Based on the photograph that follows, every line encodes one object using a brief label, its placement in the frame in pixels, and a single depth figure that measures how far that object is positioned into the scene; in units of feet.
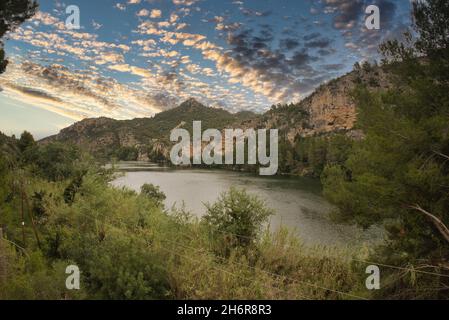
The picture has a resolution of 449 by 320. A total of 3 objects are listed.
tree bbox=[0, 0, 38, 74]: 41.93
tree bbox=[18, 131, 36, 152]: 96.50
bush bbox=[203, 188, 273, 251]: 29.94
